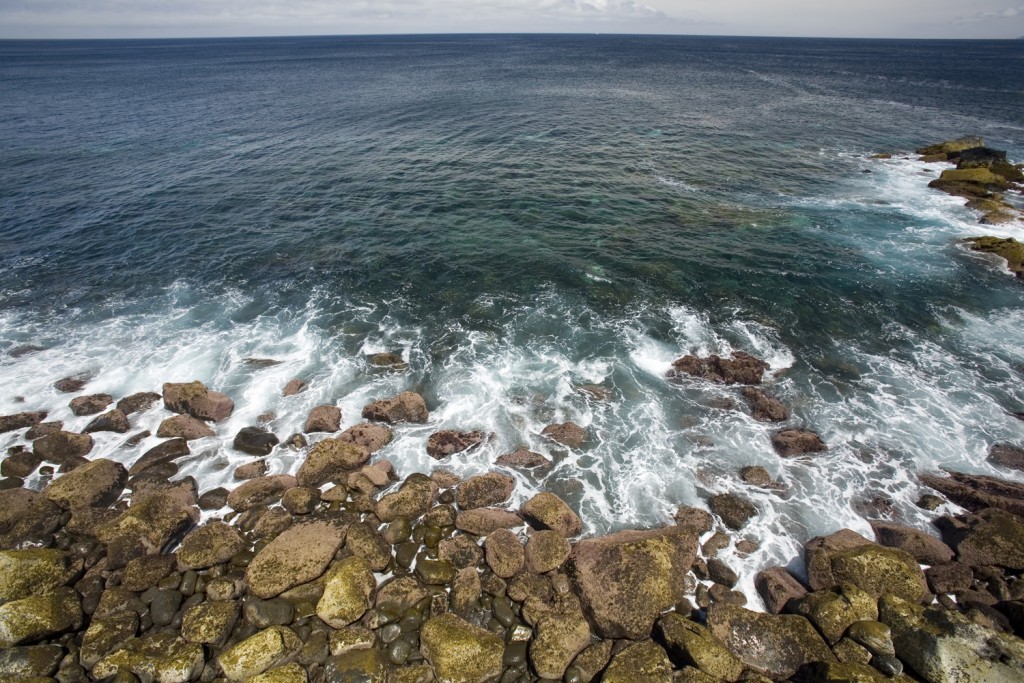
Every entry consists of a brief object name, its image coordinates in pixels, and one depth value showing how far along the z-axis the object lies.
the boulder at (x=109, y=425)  25.42
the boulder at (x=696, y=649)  14.93
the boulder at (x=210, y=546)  18.25
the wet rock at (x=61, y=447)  23.66
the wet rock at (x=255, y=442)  24.27
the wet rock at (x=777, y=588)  17.31
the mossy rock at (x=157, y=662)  14.85
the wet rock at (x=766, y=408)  25.64
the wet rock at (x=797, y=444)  23.84
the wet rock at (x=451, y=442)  24.19
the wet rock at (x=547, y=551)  18.28
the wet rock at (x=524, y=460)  23.64
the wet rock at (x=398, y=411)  26.08
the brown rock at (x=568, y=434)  24.77
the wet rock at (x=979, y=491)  20.48
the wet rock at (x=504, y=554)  18.20
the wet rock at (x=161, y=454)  23.18
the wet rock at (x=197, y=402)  26.09
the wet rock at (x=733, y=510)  20.58
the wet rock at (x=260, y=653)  14.95
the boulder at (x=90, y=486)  20.84
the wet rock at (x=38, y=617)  15.55
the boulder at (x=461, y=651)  15.09
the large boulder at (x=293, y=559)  17.38
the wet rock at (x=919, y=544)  18.83
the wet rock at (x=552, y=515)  20.06
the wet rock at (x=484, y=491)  21.31
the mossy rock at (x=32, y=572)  16.83
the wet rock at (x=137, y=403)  26.78
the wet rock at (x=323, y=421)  25.36
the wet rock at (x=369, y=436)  24.38
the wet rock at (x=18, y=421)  25.30
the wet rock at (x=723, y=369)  27.97
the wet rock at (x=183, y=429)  25.05
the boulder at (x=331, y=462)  22.22
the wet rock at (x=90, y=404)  26.41
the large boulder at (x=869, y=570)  17.39
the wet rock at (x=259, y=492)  21.19
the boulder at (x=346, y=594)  16.52
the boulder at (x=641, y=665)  14.62
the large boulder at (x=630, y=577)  16.52
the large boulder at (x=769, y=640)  15.34
